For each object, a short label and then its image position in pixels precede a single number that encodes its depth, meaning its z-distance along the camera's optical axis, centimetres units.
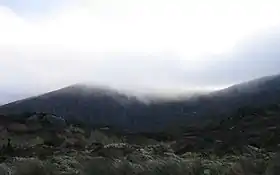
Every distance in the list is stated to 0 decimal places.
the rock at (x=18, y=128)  6775
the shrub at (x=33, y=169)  1584
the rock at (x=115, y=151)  2436
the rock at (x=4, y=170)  1539
